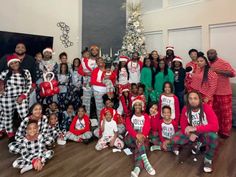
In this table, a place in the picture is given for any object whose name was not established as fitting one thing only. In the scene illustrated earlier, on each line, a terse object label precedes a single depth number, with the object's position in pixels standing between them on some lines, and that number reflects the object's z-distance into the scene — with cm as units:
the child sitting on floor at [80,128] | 299
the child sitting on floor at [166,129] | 266
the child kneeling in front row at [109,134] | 278
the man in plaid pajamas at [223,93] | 296
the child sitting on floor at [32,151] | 220
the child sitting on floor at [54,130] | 286
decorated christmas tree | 560
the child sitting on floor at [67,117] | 326
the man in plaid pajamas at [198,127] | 221
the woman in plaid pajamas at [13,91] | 277
